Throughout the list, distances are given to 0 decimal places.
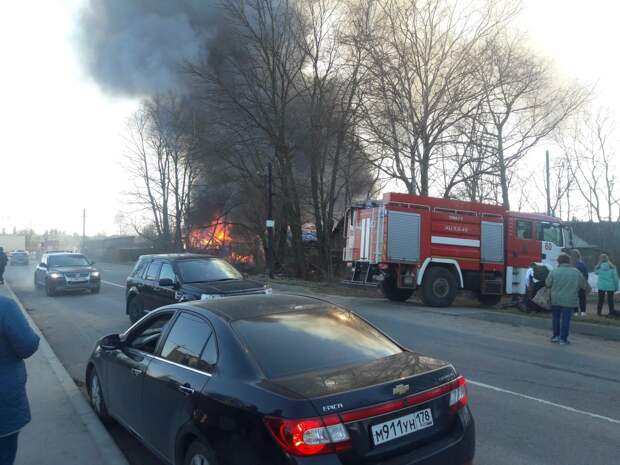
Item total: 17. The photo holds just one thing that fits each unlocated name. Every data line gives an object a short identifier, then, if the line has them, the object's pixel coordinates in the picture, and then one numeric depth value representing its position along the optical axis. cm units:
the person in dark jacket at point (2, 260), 1941
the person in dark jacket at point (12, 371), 317
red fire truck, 1434
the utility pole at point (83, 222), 7441
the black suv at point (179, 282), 893
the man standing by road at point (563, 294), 912
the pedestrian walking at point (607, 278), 1244
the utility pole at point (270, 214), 2593
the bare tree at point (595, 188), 3938
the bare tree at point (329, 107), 2447
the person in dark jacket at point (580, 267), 1252
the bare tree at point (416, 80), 2205
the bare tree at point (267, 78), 2812
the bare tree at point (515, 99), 2164
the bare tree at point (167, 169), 3604
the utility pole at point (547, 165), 3092
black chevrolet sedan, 276
